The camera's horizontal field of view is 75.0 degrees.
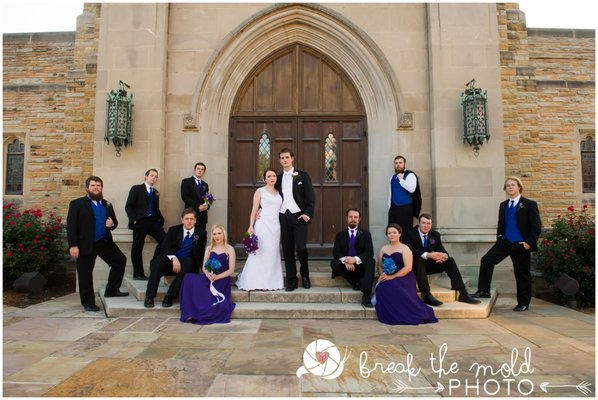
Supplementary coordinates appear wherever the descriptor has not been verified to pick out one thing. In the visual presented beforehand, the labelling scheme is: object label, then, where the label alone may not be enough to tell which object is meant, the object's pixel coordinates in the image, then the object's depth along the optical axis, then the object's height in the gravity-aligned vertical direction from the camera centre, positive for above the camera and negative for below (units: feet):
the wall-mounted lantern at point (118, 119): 21.29 +6.09
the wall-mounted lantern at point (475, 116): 21.06 +6.13
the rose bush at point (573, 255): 20.36 -1.38
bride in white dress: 17.97 -0.79
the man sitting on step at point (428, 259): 17.13 -1.36
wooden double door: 24.02 +5.87
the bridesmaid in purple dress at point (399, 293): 15.40 -2.58
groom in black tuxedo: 17.80 +0.66
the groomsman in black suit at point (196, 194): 20.51 +1.85
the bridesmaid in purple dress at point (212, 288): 15.58 -2.44
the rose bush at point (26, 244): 22.71 -0.92
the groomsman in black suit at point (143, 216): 19.69 +0.67
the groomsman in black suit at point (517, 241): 17.60 -0.54
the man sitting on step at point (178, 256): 16.87 -1.21
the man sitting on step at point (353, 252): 17.42 -1.06
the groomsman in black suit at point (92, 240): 17.21 -0.48
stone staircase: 16.29 -3.26
